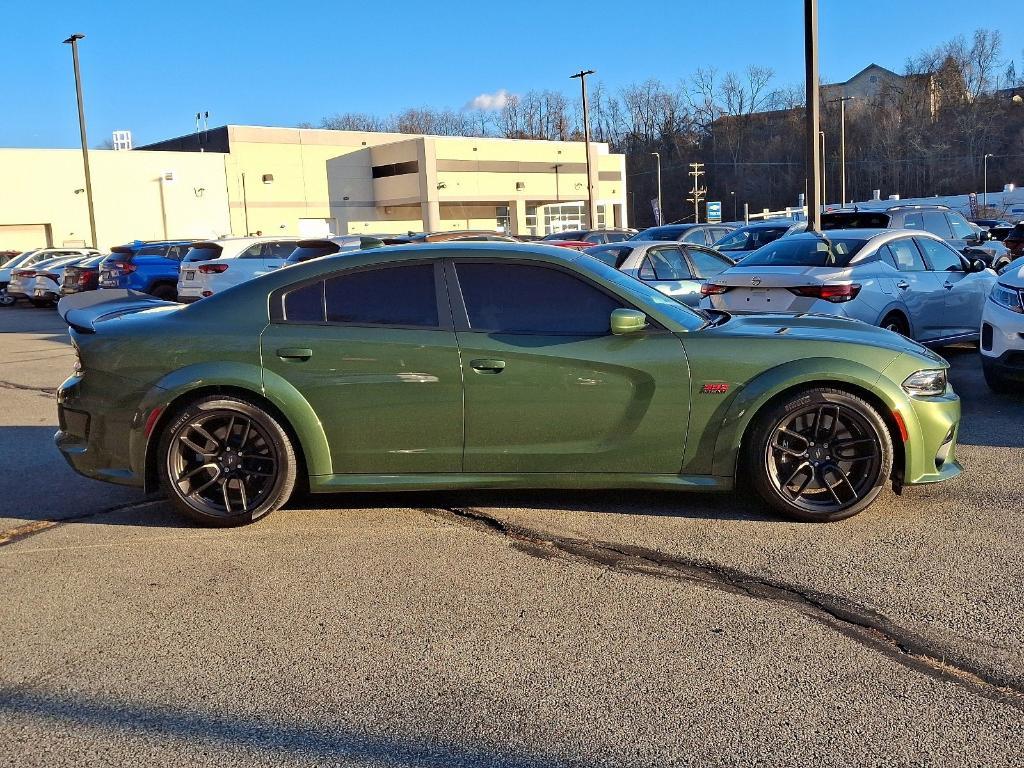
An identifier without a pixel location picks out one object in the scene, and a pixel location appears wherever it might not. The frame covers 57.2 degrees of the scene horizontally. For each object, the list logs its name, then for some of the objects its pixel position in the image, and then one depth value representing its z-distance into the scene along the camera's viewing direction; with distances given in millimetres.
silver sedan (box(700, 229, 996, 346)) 9305
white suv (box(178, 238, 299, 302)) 18297
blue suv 21750
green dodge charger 4961
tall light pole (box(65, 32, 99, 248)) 30125
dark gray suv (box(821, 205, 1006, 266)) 15292
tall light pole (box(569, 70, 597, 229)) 40844
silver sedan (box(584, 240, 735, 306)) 13023
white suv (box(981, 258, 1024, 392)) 7918
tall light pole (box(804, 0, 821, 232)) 16078
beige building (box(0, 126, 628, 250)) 44703
